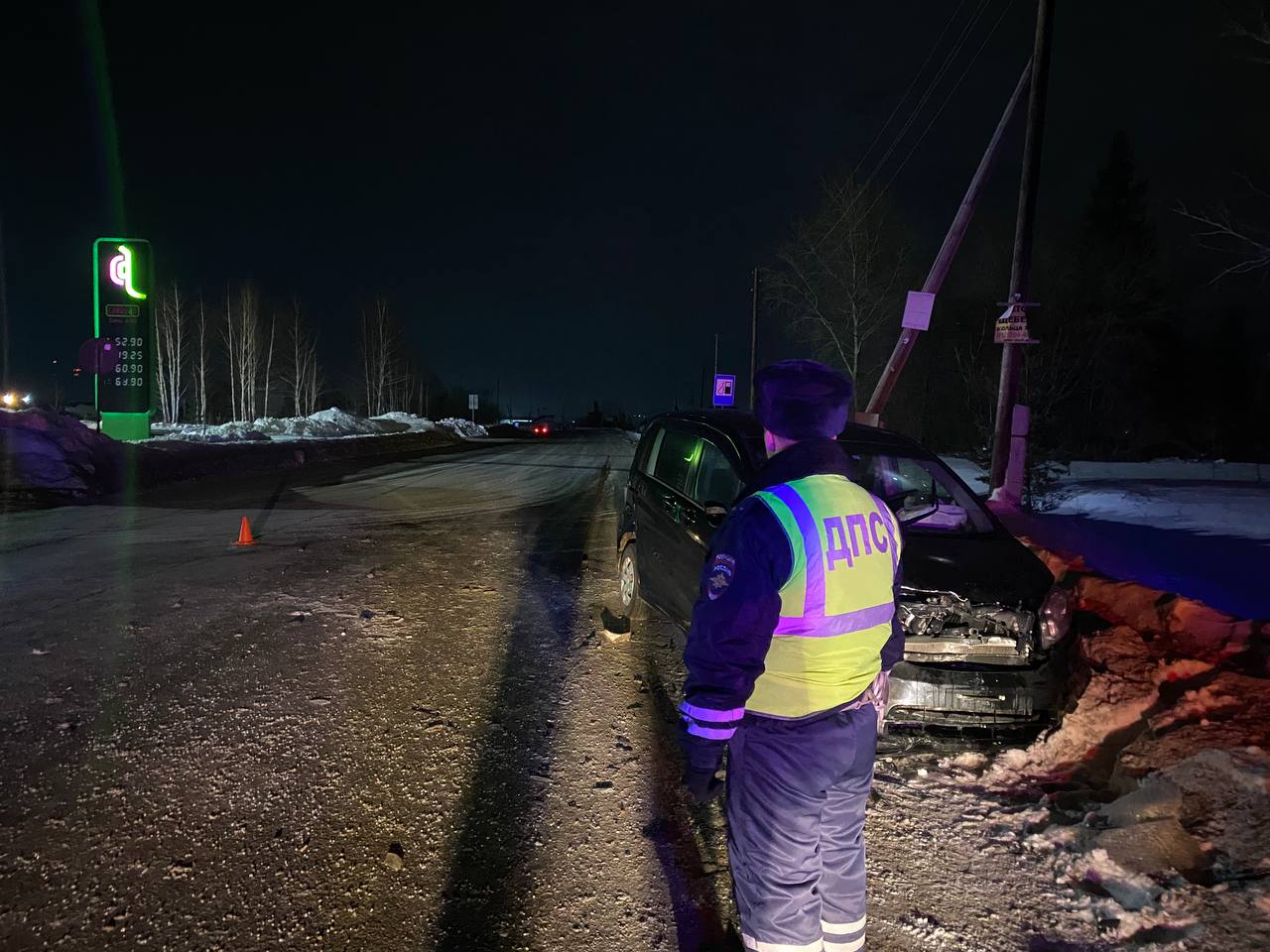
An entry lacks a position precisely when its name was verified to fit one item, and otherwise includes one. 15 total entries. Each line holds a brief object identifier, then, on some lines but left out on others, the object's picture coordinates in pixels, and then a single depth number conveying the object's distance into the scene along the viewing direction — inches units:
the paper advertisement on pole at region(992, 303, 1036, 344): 395.2
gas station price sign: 785.6
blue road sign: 957.2
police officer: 71.4
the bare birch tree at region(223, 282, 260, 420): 1765.5
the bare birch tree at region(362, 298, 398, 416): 2202.9
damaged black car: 139.7
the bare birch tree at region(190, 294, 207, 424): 1733.5
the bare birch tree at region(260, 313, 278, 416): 1862.6
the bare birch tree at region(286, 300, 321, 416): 1943.9
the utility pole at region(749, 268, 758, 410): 1252.1
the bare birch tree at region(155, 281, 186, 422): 1572.3
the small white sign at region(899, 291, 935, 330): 475.5
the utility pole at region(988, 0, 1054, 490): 406.6
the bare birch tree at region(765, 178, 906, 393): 961.5
